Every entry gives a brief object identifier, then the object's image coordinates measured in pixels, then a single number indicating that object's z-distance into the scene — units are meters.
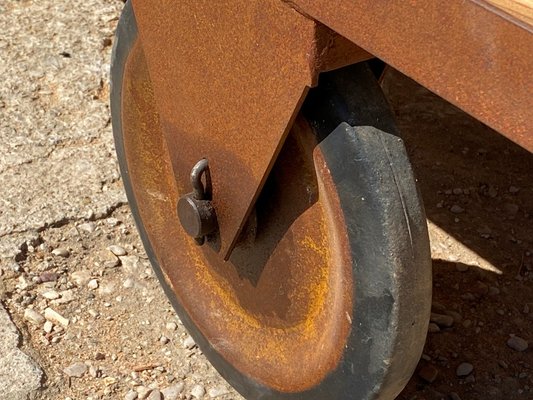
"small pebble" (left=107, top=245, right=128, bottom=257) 2.41
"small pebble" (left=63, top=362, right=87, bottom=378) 2.08
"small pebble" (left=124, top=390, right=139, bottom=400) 2.05
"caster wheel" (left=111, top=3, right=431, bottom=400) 1.34
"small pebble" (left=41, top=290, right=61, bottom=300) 2.28
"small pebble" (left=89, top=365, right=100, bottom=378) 2.09
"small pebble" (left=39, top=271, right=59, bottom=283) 2.31
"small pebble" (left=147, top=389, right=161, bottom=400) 2.05
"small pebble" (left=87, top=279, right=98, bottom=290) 2.32
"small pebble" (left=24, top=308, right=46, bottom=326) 2.21
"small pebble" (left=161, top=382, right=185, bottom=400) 2.07
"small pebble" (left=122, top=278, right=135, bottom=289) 2.33
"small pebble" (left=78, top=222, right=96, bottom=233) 2.47
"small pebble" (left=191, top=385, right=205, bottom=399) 2.07
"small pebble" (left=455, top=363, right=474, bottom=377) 2.14
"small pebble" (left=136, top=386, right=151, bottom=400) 2.06
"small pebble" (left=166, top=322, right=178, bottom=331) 2.22
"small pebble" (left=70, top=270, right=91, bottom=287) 2.33
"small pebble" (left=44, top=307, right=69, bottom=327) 2.21
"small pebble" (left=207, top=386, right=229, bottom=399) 2.06
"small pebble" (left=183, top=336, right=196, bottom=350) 2.18
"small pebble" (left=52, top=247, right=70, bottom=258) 2.38
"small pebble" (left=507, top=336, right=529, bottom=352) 2.21
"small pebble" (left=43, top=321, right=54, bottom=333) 2.19
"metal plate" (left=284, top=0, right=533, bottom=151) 0.97
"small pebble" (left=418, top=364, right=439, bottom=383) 2.11
